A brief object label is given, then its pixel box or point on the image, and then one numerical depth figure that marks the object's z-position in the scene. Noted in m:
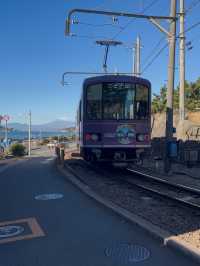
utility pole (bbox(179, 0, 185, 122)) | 15.70
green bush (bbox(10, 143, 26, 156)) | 28.46
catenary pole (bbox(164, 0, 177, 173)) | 10.82
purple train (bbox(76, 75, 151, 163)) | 9.70
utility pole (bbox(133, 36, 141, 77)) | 21.15
